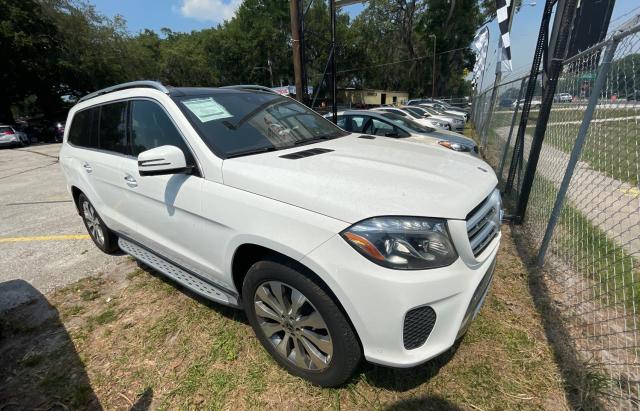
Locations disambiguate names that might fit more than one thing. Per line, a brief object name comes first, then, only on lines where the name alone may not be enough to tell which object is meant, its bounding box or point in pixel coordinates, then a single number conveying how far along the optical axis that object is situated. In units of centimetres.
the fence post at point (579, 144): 242
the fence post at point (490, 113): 882
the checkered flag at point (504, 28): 639
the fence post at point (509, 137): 554
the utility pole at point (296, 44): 719
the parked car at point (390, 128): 690
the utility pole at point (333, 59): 816
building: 4797
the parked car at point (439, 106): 2245
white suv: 162
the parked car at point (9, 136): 1830
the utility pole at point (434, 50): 3684
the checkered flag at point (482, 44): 1260
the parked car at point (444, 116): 1508
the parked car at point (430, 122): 1370
